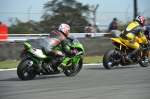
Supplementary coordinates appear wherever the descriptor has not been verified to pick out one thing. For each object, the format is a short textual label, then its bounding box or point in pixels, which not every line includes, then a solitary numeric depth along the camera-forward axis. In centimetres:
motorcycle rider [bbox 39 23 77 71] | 1814
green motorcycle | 1736
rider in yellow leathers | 2278
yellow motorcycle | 2214
